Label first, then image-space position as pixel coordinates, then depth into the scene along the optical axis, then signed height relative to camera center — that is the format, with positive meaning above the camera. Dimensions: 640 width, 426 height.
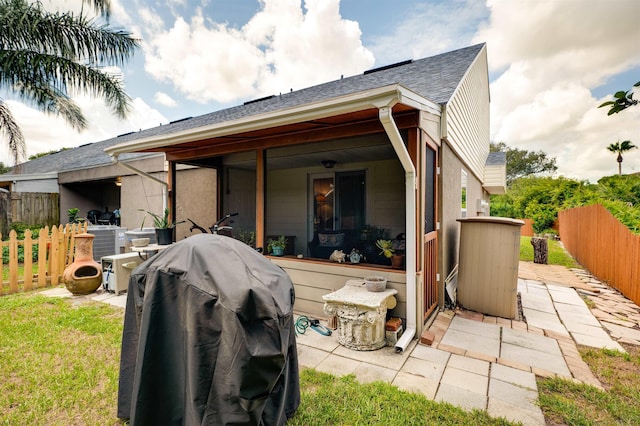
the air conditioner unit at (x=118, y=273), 4.66 -0.99
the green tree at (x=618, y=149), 20.70 +4.45
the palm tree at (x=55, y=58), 7.25 +4.14
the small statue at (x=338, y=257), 3.92 -0.61
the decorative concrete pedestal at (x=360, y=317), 2.88 -1.05
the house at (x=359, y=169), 3.16 +0.81
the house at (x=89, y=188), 7.80 +0.80
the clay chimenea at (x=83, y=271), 4.48 -0.94
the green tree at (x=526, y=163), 27.55 +4.57
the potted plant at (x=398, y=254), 3.50 -0.54
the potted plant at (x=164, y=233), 4.84 -0.35
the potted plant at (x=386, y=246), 3.75 -0.46
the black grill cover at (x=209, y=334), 1.27 -0.56
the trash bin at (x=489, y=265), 3.81 -0.72
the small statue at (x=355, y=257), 3.77 -0.59
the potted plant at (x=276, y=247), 4.36 -0.54
